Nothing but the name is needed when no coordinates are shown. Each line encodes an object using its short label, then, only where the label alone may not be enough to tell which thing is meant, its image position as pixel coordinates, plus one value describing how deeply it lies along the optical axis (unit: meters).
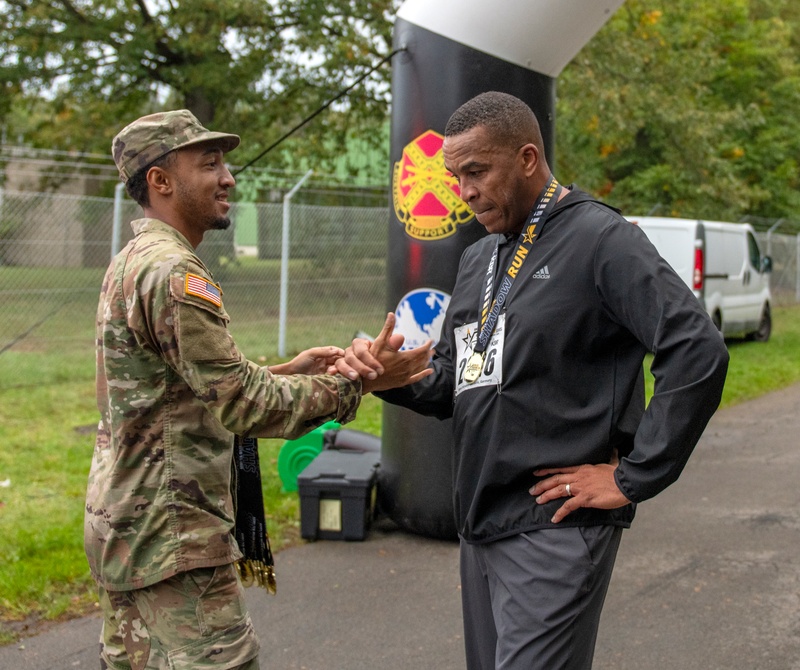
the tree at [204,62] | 16.55
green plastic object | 6.53
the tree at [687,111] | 16.38
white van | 14.44
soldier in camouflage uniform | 2.42
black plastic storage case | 5.68
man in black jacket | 2.27
